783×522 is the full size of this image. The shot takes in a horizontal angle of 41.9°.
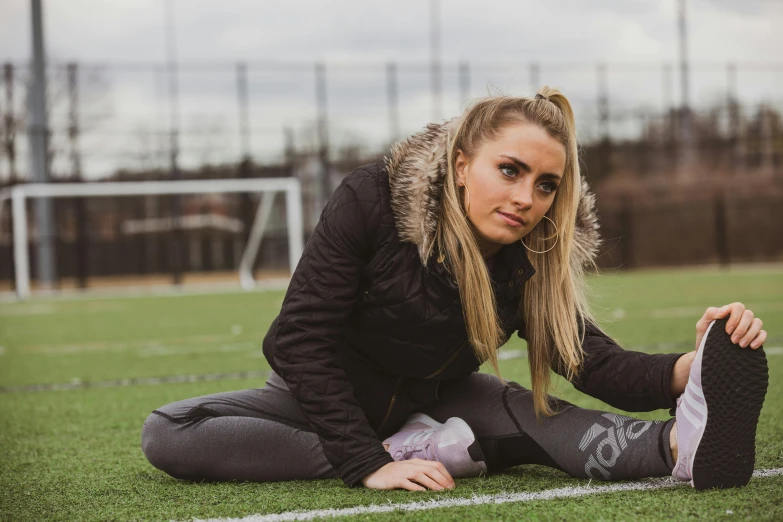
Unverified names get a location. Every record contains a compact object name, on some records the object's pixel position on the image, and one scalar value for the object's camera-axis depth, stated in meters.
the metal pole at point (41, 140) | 18.53
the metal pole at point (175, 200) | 21.34
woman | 2.39
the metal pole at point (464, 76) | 24.08
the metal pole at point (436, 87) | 23.64
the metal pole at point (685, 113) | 24.50
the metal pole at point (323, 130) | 22.42
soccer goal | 18.11
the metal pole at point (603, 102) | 24.09
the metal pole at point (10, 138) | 20.67
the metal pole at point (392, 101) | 23.05
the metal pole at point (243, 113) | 22.27
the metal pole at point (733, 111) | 24.69
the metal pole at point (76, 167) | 20.77
